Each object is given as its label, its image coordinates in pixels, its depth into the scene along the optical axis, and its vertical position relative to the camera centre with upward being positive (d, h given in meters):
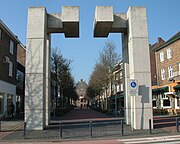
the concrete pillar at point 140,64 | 16.45 +2.28
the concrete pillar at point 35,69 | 16.61 +1.97
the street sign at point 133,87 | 15.35 +0.66
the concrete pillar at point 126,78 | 18.61 +1.52
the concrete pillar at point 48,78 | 19.25 +1.57
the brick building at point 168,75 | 33.81 +3.32
